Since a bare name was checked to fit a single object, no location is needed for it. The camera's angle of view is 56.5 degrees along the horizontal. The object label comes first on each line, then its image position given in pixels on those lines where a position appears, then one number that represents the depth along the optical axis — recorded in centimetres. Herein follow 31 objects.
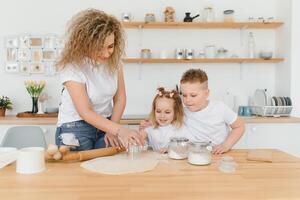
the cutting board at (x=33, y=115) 263
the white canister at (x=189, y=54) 287
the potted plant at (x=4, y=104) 277
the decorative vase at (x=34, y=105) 279
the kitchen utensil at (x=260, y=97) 277
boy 158
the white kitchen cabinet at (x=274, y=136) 259
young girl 153
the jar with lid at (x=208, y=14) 290
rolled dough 102
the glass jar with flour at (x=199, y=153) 110
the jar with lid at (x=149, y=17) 283
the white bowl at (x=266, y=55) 287
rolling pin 113
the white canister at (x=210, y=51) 293
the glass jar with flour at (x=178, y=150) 119
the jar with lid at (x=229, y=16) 288
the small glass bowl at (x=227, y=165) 103
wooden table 80
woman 132
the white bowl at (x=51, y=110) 278
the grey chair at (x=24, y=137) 173
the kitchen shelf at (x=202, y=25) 282
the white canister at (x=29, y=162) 99
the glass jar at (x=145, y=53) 290
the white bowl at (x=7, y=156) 107
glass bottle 299
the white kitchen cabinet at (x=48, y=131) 252
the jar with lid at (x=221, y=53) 295
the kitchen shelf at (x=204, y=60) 284
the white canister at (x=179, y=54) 289
